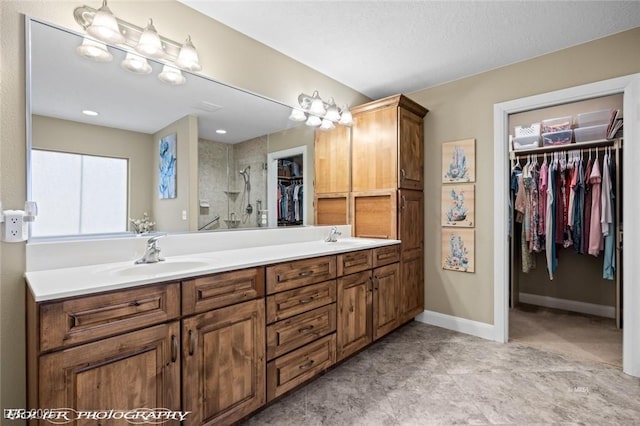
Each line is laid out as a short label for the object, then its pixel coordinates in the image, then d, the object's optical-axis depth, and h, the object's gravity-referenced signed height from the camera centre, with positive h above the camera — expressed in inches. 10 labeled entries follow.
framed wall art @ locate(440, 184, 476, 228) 113.3 +3.1
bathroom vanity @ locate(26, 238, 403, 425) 41.6 -20.4
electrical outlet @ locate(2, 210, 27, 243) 50.9 -2.3
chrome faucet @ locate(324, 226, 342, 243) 108.0 -8.1
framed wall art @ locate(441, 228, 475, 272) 113.5 -13.6
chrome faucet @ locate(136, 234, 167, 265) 63.9 -8.3
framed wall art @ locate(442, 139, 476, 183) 112.7 +19.9
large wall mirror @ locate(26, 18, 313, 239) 57.0 +15.4
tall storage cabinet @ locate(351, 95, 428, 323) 109.8 +11.9
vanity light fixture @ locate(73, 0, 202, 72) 59.3 +37.2
